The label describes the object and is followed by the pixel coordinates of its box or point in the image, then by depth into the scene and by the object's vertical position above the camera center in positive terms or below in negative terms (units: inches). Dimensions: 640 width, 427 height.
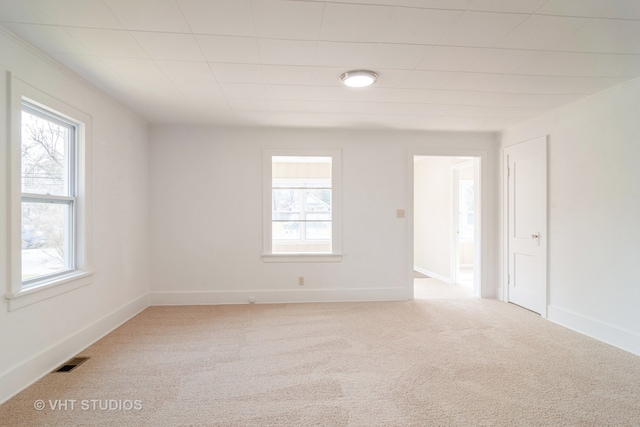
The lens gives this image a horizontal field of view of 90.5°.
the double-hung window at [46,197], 84.2 +5.8
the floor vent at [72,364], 97.0 -47.0
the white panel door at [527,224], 147.5 -5.3
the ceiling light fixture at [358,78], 101.9 +44.7
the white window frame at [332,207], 170.1 +4.0
